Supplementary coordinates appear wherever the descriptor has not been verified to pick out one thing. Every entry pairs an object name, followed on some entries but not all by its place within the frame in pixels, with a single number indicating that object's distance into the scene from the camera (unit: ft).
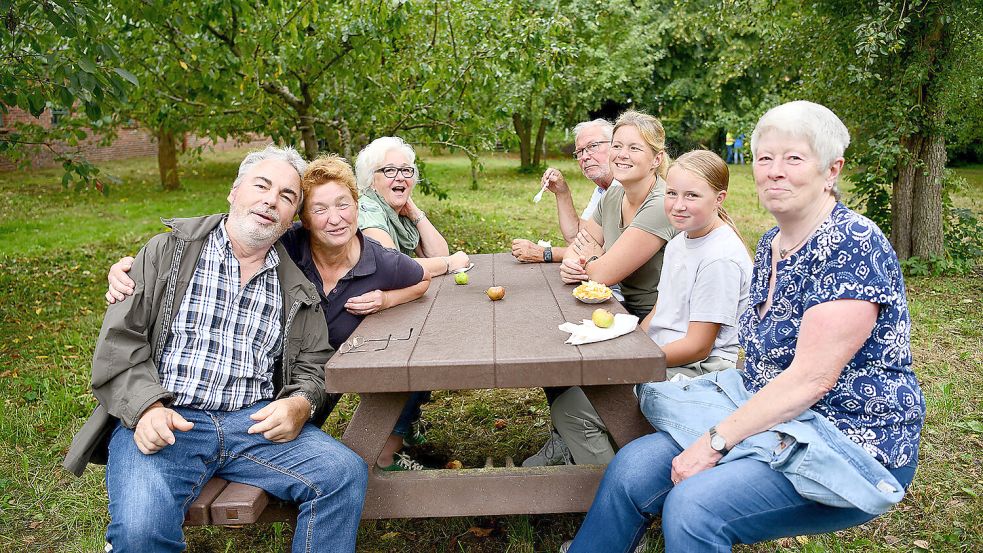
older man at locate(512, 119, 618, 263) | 13.62
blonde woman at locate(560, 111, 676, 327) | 10.69
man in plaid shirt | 7.53
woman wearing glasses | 12.73
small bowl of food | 9.65
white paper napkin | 7.78
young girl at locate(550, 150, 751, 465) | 8.76
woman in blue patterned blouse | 6.56
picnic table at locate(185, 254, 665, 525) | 7.29
